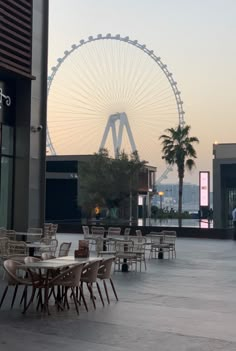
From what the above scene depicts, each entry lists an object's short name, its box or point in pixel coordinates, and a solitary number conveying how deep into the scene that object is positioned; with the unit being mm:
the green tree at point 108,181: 38562
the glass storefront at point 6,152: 19047
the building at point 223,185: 36938
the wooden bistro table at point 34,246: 13422
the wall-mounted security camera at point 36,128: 19656
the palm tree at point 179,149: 43969
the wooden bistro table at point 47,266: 8188
